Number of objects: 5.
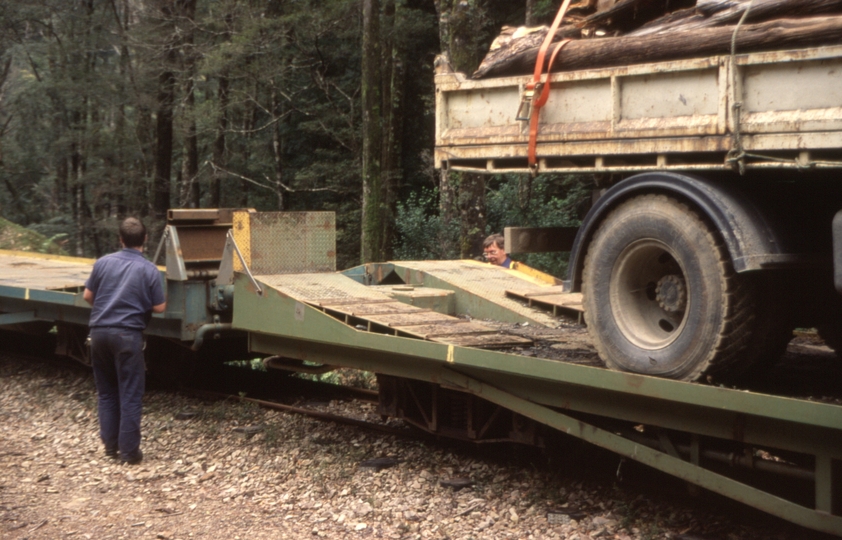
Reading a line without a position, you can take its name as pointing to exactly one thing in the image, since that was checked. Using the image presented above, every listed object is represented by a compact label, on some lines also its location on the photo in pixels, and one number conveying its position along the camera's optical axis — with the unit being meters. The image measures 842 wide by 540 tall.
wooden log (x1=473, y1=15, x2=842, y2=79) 4.23
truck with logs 4.37
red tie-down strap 5.38
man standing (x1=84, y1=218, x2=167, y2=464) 7.16
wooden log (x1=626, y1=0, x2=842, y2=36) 4.42
